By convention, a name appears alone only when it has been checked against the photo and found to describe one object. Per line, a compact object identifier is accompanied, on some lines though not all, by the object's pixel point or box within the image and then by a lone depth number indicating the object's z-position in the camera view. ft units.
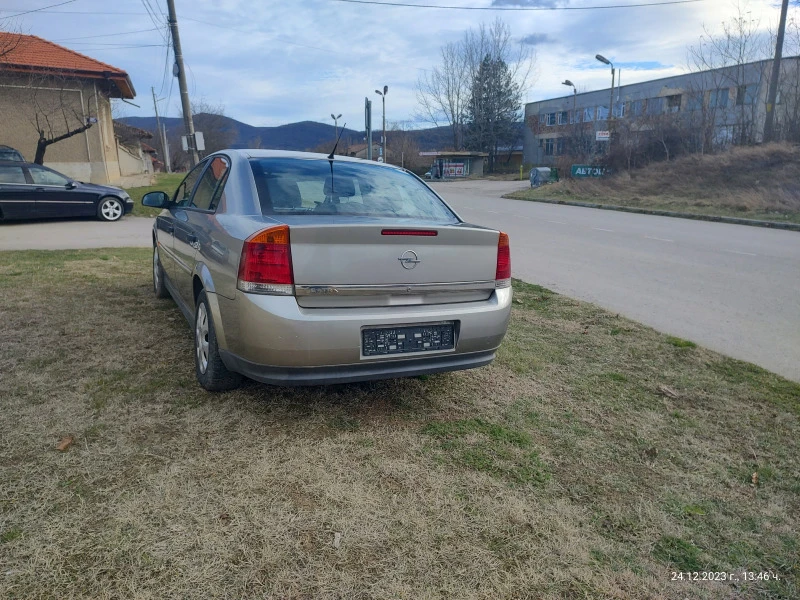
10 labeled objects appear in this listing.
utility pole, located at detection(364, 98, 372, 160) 53.06
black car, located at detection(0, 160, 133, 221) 40.93
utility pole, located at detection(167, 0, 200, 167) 49.78
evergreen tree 212.43
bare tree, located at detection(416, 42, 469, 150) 224.33
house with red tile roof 65.16
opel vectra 9.46
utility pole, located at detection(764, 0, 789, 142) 67.82
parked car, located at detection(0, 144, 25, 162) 56.88
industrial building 96.78
